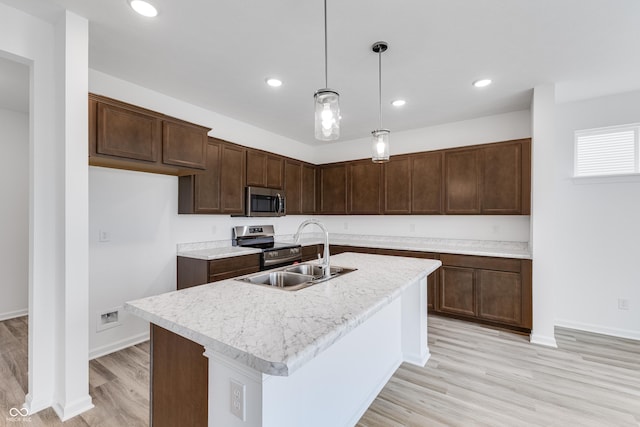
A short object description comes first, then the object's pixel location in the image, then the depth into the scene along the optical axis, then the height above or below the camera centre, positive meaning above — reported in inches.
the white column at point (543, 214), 119.6 -0.5
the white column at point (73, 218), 77.5 -1.9
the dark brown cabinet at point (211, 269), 120.7 -25.1
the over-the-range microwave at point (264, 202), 152.3 +5.7
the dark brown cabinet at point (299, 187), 180.7 +16.6
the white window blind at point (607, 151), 125.7 +27.9
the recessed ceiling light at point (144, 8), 73.0 +52.6
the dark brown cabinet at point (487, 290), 127.4 -36.4
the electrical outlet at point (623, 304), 125.8 -39.5
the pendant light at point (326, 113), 65.9 +23.2
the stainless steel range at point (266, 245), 145.9 -18.4
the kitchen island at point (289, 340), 39.6 -17.6
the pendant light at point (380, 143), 87.5 +21.0
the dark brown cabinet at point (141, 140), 92.0 +25.9
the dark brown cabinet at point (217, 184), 130.0 +12.8
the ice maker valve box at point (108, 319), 111.0 -42.3
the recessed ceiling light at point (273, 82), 114.5 +52.4
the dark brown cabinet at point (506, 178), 133.2 +16.8
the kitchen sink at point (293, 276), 77.9 -17.9
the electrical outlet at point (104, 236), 110.3 -9.5
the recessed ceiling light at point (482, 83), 114.8 +52.4
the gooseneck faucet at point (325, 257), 78.6 -12.7
